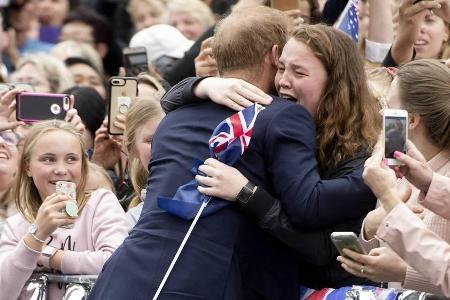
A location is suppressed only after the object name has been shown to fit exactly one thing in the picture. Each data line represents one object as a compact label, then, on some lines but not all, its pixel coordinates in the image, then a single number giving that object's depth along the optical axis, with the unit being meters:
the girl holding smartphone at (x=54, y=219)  13.02
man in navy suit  10.99
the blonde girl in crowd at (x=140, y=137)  14.30
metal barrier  12.86
